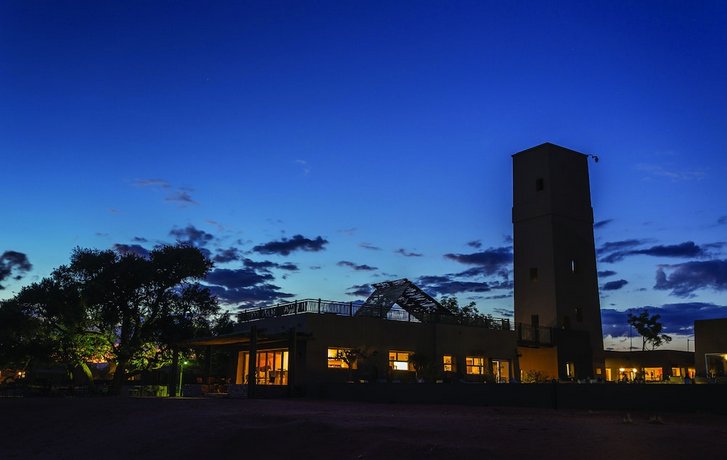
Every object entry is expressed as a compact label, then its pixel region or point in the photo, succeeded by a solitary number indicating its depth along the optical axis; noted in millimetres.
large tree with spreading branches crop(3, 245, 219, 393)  30922
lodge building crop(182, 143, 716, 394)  28109
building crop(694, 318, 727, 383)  30469
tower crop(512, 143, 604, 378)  37344
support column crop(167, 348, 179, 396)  31192
